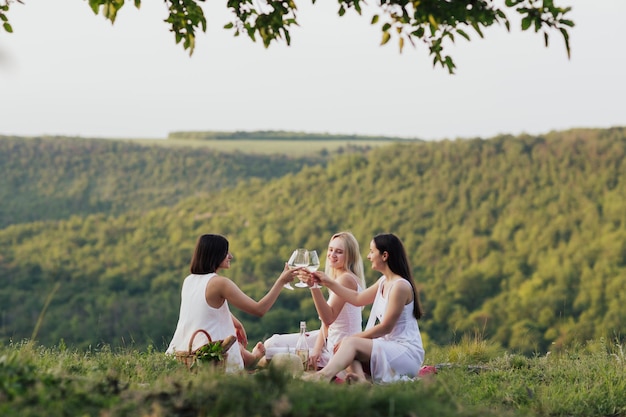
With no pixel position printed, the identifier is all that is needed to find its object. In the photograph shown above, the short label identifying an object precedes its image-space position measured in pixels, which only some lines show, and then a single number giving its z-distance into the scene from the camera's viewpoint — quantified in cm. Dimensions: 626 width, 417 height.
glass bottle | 713
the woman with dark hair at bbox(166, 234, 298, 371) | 677
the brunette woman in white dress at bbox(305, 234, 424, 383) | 668
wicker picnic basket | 641
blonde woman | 742
